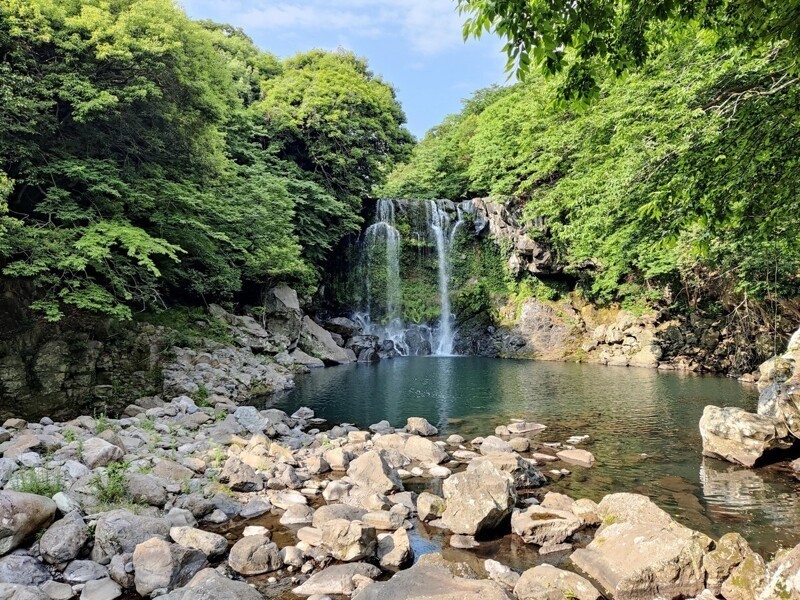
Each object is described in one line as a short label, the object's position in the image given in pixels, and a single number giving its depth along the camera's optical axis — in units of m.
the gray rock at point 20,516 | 5.35
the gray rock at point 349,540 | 5.78
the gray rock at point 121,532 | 5.54
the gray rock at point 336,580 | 5.08
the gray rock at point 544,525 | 6.21
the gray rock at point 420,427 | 12.16
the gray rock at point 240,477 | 8.24
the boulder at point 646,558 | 4.89
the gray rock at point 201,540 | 5.82
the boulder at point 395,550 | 5.70
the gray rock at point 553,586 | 4.81
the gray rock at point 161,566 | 5.04
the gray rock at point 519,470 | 8.20
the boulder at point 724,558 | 4.88
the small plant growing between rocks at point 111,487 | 6.78
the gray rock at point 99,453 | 8.01
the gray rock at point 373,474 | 8.06
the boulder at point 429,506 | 6.96
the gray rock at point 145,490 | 7.02
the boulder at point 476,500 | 6.39
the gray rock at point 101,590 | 4.94
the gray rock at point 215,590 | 4.42
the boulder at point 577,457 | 9.50
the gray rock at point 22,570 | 5.00
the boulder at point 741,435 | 9.09
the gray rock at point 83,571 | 5.21
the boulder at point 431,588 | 4.37
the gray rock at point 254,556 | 5.55
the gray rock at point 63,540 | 5.38
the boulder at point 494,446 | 10.15
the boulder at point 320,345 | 26.86
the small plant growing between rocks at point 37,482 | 6.47
